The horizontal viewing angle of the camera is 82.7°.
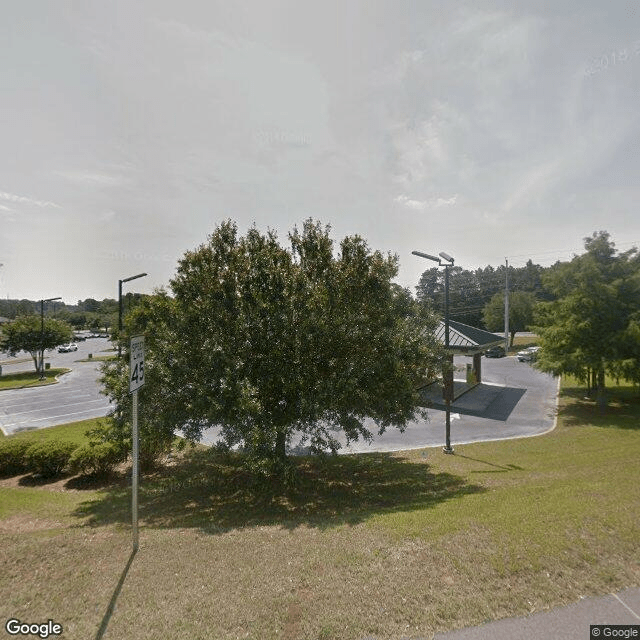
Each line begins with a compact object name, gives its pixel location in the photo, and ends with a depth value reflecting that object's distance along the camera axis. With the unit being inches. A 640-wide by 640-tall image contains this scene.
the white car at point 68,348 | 2389.5
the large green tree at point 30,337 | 1451.8
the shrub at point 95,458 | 494.6
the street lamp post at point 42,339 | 1385.3
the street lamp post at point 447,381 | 599.5
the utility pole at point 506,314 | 1982.0
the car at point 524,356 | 1619.2
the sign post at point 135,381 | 257.1
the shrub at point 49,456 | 500.1
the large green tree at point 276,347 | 406.3
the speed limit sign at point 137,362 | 256.1
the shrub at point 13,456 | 506.3
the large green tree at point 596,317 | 752.3
